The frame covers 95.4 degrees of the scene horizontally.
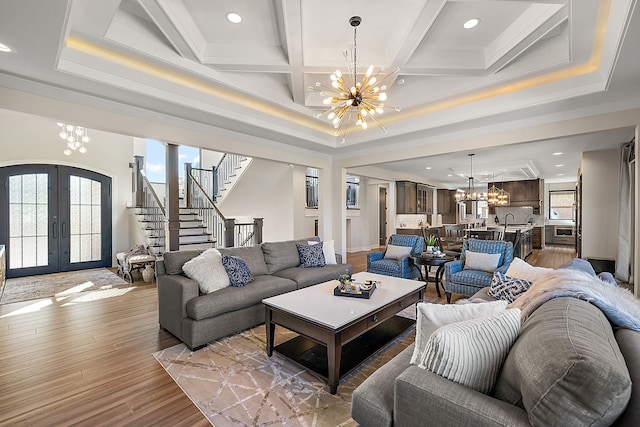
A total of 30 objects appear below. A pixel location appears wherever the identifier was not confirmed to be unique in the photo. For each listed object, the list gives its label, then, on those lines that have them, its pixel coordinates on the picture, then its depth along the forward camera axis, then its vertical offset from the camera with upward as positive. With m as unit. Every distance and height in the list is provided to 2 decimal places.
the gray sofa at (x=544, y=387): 0.80 -0.54
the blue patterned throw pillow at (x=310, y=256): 4.45 -0.69
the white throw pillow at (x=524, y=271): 2.60 -0.56
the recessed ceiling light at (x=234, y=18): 2.77 +1.88
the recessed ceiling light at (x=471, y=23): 2.80 +1.85
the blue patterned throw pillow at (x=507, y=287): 2.46 -0.66
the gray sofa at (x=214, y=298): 2.84 -0.92
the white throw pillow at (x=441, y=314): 1.41 -0.51
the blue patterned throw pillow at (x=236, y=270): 3.32 -0.69
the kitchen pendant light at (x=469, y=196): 9.39 +0.54
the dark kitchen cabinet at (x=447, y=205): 12.98 +0.30
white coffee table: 2.18 -0.88
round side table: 4.50 -0.77
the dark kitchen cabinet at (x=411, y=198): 10.14 +0.51
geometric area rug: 1.92 -1.35
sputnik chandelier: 2.99 +1.32
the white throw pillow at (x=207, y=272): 3.09 -0.66
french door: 6.01 -0.15
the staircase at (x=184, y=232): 6.11 -0.46
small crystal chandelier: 5.52 +1.60
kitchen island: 6.37 -0.77
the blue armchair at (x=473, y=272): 3.79 -0.82
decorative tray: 2.80 -0.79
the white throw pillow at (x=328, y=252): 4.75 -0.66
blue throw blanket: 1.32 -0.44
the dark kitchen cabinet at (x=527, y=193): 10.20 +0.67
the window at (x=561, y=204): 11.73 +0.32
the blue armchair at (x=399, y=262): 4.77 -0.85
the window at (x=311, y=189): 8.99 +0.71
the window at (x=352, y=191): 10.13 +0.74
